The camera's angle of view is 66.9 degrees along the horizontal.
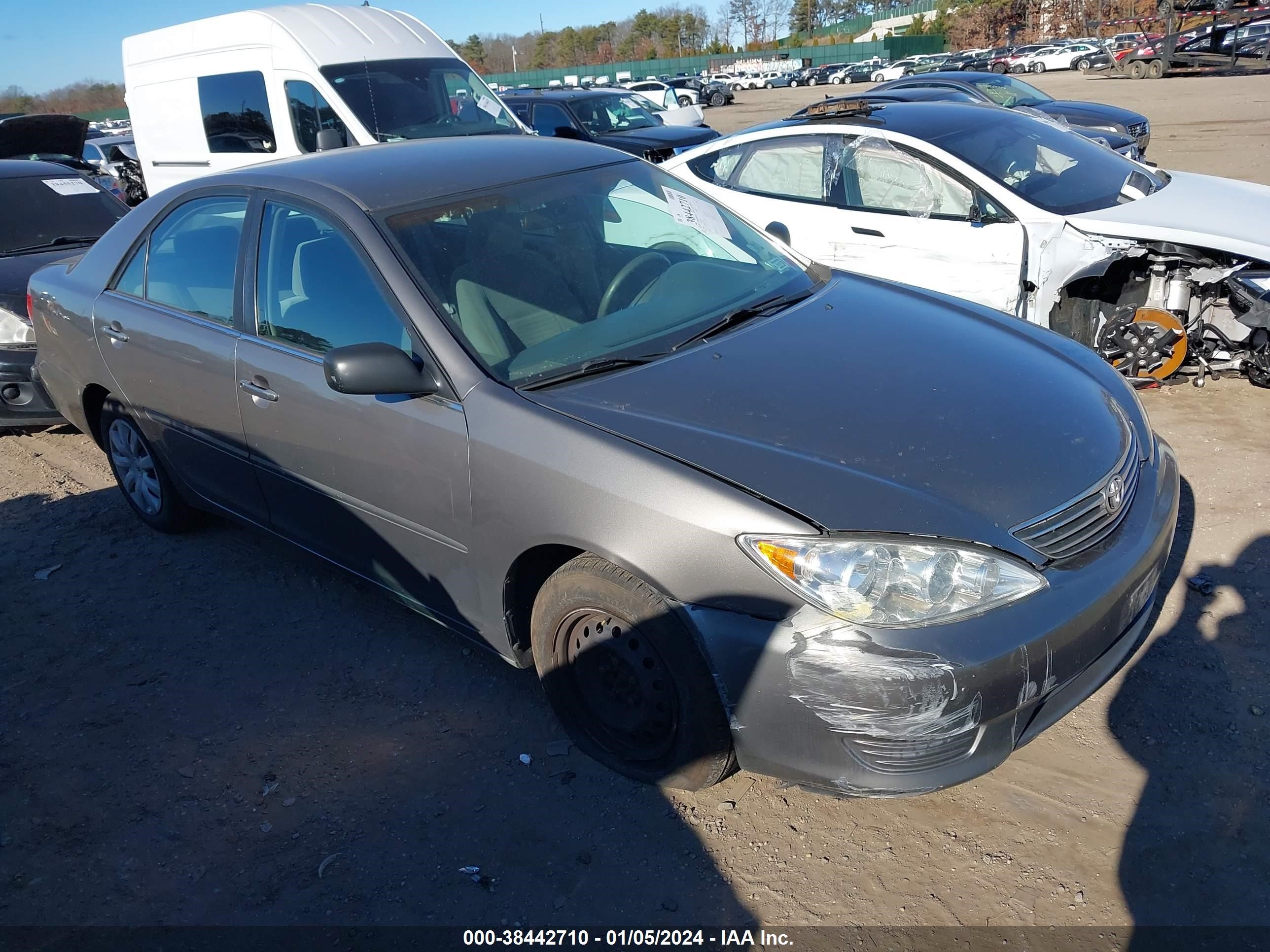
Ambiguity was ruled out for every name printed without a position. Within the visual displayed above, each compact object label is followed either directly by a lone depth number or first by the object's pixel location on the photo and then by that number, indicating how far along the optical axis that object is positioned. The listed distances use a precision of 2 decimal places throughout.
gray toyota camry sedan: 2.24
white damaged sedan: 5.27
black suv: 12.91
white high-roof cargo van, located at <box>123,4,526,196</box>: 8.50
